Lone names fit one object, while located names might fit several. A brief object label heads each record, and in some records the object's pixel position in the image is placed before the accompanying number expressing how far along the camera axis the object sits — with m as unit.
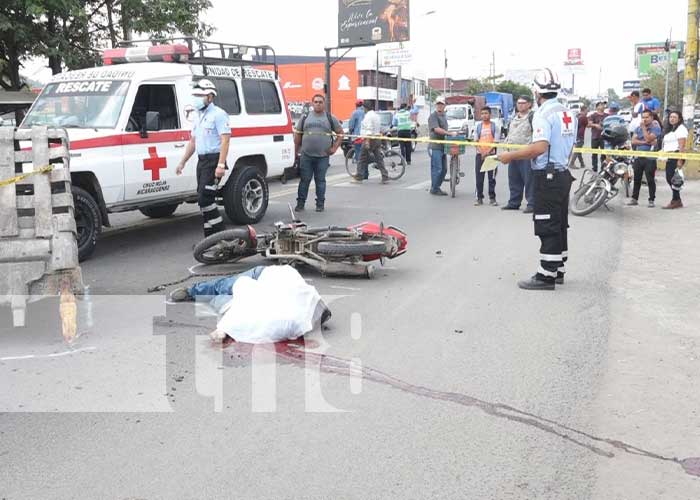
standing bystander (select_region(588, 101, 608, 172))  18.91
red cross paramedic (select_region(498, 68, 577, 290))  6.96
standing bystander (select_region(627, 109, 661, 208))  12.72
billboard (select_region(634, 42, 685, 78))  53.15
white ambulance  8.46
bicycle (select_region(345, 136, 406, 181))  17.89
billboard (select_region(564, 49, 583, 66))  107.14
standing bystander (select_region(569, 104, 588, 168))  19.56
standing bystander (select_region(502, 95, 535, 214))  11.42
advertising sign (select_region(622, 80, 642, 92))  67.94
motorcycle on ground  7.35
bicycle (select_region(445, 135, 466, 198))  14.24
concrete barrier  5.41
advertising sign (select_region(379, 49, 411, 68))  44.62
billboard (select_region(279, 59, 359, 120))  53.88
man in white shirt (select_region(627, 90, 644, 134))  15.09
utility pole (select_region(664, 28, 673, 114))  29.40
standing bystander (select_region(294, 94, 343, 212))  11.85
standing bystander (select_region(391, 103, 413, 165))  23.73
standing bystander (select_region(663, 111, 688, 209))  12.51
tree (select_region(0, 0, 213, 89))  18.41
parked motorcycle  12.02
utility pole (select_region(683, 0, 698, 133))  17.47
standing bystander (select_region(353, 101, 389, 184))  17.28
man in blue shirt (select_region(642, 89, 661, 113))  16.98
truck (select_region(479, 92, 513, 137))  52.05
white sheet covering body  5.25
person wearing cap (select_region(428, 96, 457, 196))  14.38
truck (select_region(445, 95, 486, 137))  35.08
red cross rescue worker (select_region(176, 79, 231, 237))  8.65
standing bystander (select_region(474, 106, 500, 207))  13.20
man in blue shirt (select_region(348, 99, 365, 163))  19.39
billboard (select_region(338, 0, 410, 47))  40.06
